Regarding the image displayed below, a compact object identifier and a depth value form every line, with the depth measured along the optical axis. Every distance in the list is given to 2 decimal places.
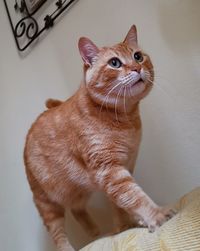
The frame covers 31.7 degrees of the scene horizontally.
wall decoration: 1.45
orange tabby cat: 0.87
